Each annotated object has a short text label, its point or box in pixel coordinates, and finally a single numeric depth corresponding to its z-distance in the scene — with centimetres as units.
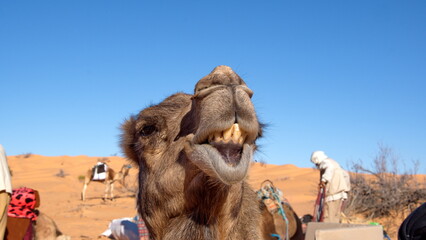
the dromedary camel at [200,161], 218
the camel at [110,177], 2447
